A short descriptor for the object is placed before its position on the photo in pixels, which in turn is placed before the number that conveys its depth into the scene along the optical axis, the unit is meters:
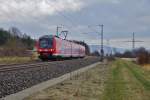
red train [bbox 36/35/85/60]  51.16
